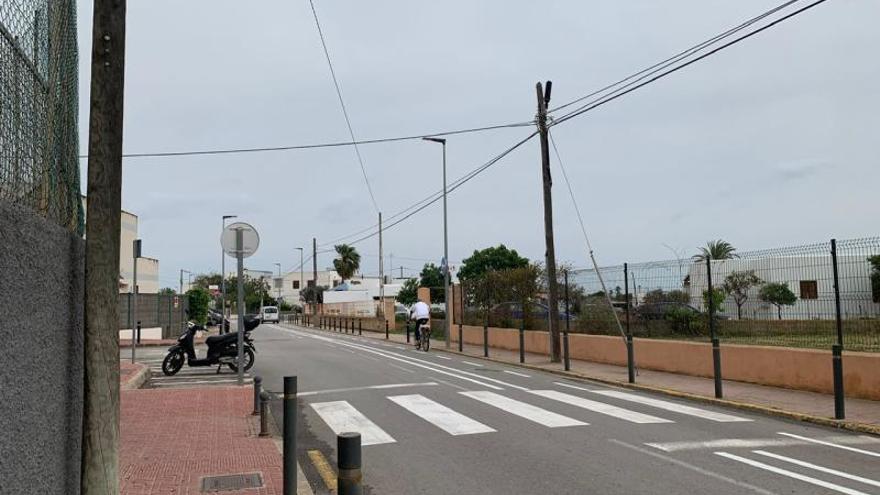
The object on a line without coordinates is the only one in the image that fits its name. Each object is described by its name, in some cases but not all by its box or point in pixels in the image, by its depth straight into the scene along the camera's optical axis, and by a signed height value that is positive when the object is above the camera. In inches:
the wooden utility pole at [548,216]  757.9 +88.8
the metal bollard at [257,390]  387.1 -49.6
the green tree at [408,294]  3380.9 +24.1
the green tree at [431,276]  3693.4 +119.5
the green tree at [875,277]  444.5 +8.5
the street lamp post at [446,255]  1033.2 +65.4
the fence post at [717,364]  458.0 -46.5
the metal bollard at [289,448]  220.2 -47.3
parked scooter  645.9 -45.1
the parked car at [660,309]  642.2 -14.1
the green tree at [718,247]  1989.4 +135.3
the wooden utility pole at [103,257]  162.4 +11.4
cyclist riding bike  985.5 -21.7
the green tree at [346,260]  3472.0 +200.7
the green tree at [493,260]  3270.2 +177.8
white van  3036.9 -56.0
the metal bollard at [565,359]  656.4 -59.7
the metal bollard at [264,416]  345.4 -57.5
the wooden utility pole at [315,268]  2568.7 +121.2
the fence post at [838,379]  370.4 -47.0
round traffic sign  524.7 +47.9
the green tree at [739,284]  550.0 +7.0
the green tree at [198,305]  1670.8 -5.3
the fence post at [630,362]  553.9 -53.6
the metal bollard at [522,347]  756.6 -55.0
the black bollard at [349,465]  132.3 -31.7
